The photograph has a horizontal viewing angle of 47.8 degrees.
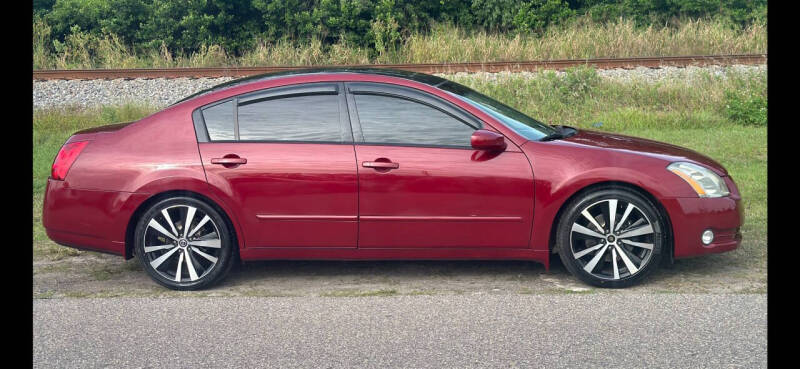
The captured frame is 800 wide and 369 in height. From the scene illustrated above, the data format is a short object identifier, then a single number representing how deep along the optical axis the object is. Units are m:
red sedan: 6.04
